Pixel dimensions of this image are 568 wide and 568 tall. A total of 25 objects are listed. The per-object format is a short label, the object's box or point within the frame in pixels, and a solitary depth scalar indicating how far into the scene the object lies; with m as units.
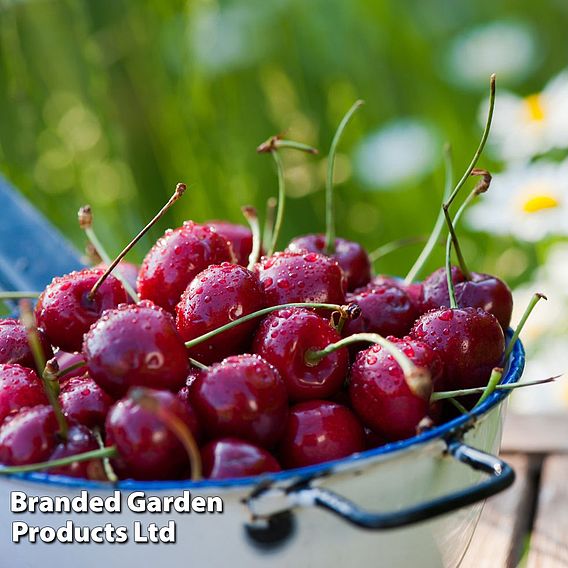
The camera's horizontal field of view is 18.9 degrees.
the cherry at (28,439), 0.40
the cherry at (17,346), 0.44
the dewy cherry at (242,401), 0.41
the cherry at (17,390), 0.42
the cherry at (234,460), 0.40
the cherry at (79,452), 0.40
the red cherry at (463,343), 0.44
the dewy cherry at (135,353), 0.41
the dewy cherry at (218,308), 0.43
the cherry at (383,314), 0.46
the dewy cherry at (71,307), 0.44
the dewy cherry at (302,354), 0.42
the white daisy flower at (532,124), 0.84
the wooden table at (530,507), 0.50
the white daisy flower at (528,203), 0.77
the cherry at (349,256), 0.50
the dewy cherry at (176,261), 0.46
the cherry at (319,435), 0.41
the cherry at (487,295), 0.47
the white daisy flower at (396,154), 0.98
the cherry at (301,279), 0.45
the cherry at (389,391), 0.41
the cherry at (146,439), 0.39
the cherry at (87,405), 0.42
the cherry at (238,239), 0.50
